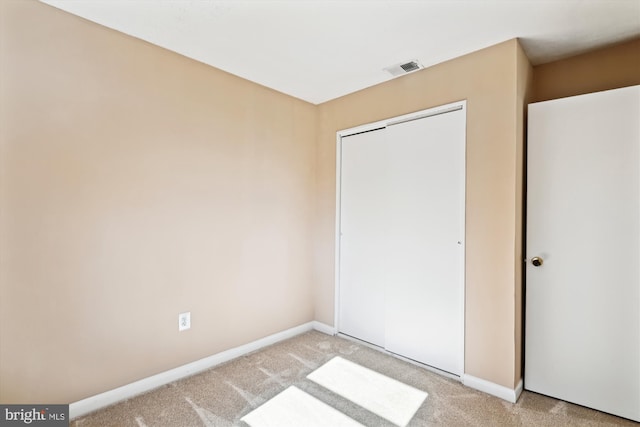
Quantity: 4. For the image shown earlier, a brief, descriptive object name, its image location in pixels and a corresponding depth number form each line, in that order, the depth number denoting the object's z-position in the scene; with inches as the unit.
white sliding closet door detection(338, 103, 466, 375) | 94.6
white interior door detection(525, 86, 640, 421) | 75.6
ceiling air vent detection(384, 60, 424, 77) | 97.2
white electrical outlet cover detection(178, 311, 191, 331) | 92.9
